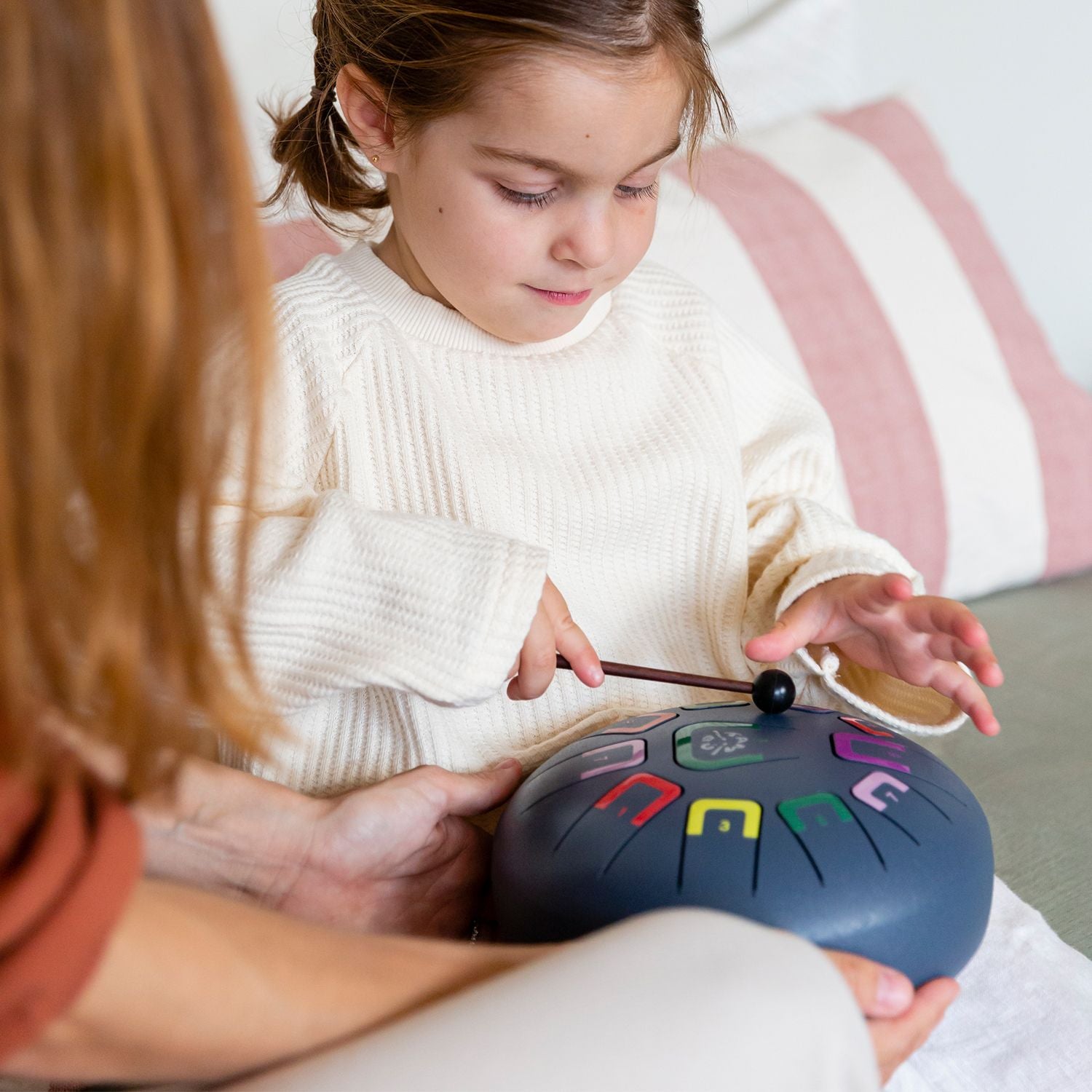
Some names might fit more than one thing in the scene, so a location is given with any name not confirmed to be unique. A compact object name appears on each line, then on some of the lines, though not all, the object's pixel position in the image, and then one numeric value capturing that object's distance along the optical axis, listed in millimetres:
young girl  808
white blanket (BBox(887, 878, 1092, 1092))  709
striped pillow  1321
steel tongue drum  645
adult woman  442
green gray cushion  913
